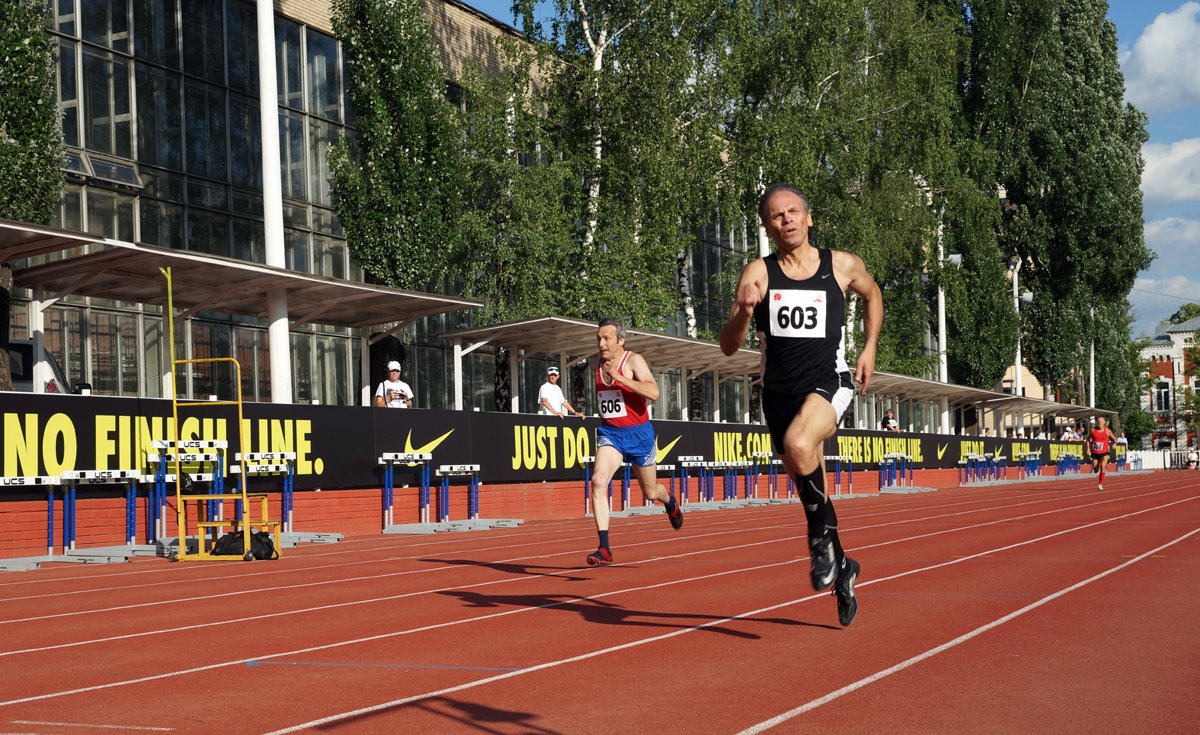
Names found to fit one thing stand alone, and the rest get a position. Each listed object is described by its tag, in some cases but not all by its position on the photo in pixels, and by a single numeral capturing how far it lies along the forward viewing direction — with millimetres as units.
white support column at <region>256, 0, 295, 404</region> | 21719
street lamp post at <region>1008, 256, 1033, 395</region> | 60906
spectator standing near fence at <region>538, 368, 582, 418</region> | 21375
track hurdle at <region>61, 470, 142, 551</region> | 13992
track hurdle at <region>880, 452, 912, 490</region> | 40656
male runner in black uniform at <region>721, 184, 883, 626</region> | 6352
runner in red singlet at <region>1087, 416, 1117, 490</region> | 35781
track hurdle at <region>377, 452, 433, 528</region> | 18719
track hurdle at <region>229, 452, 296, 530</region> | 16041
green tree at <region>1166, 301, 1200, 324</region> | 147000
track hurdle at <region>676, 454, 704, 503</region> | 26711
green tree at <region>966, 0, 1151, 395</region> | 55344
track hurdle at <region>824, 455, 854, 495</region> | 35188
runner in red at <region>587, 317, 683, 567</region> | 10734
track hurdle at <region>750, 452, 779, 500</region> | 31219
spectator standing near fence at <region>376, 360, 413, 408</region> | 19594
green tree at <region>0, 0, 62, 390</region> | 18391
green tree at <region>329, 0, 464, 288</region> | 26672
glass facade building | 24766
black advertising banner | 13867
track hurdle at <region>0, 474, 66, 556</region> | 13398
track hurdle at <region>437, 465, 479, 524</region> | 19984
